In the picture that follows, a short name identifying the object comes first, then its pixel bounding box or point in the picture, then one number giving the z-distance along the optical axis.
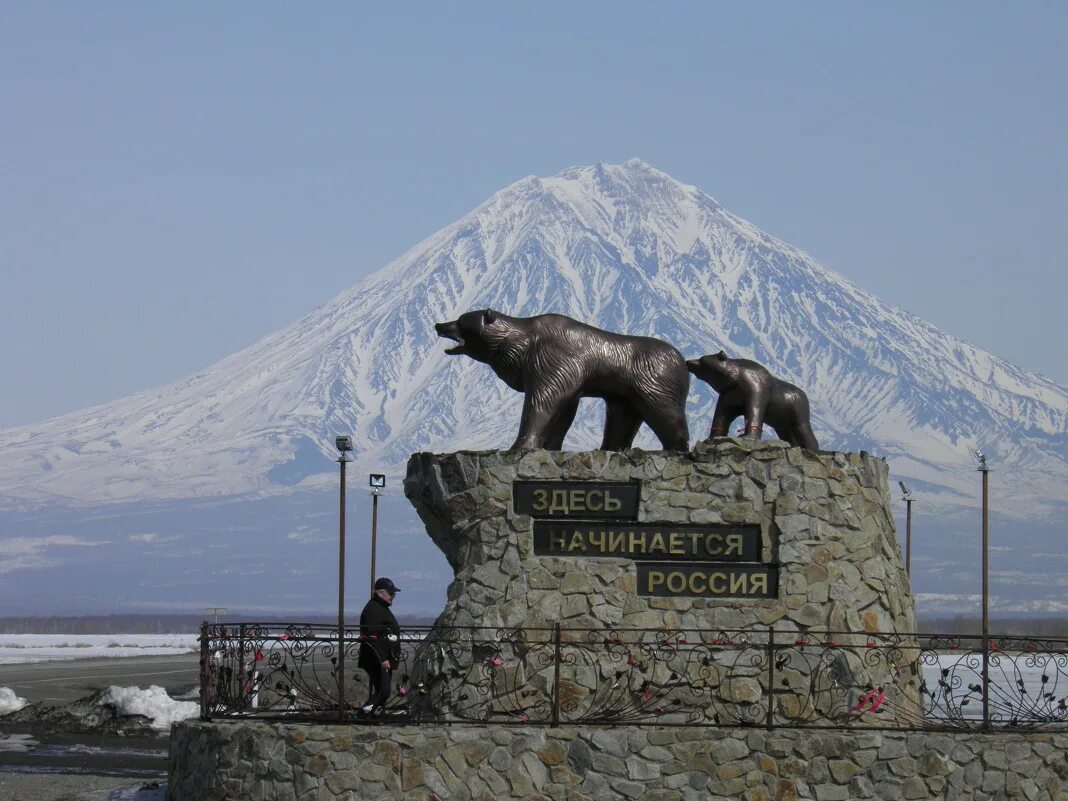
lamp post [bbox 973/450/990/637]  38.88
